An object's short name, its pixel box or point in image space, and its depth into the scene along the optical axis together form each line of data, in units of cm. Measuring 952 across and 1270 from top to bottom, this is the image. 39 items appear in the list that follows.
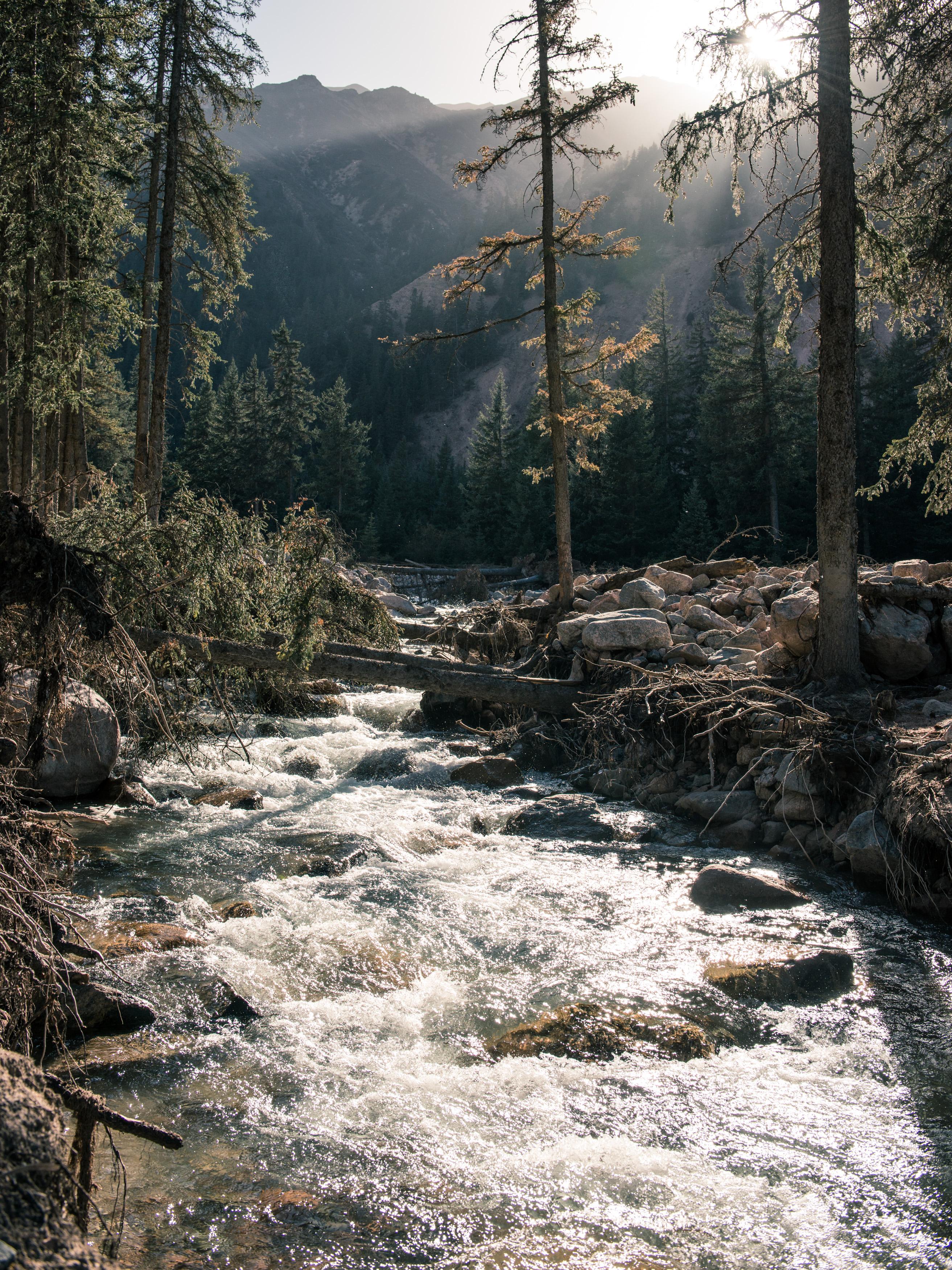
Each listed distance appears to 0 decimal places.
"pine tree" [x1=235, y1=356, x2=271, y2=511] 4494
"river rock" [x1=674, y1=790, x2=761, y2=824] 716
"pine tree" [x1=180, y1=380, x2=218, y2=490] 4366
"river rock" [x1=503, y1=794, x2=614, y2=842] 753
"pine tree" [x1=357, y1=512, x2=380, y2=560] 4125
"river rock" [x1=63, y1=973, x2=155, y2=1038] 384
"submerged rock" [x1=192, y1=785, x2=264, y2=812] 827
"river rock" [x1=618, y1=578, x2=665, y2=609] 1103
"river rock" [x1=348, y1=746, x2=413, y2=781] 963
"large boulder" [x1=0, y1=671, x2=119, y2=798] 736
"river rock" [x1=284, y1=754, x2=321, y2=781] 958
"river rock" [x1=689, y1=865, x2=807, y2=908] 565
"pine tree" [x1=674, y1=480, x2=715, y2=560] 3291
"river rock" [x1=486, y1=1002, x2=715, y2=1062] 393
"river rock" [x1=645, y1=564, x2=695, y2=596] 1255
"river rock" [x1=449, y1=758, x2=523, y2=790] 923
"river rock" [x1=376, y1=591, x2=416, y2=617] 2316
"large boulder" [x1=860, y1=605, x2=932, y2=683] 750
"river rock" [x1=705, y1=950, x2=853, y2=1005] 443
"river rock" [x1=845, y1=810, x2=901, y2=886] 555
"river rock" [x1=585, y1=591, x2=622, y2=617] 1198
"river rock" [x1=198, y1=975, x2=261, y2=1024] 422
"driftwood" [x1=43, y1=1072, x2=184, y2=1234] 187
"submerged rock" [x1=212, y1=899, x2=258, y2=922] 548
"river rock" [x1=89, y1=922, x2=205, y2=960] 477
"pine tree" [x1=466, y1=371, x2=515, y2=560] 4575
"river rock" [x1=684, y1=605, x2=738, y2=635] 1006
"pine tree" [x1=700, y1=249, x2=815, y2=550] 3234
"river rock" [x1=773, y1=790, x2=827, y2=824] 654
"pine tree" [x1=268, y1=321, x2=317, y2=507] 4466
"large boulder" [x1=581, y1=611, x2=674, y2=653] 951
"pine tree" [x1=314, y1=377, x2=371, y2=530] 4784
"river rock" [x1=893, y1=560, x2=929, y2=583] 867
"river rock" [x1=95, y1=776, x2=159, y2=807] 805
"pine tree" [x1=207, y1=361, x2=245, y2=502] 4388
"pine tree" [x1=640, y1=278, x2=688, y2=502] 4459
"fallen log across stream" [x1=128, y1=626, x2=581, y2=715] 655
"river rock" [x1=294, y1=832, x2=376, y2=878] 650
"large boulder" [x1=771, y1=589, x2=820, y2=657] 793
